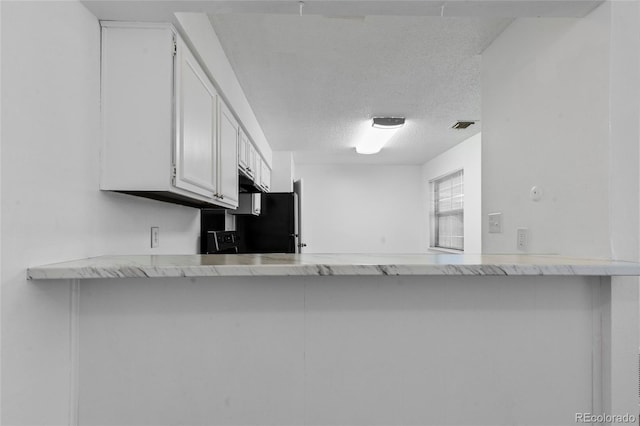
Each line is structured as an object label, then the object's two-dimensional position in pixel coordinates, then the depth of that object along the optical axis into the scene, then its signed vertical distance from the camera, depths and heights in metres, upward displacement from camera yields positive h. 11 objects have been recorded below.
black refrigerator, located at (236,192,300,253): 4.38 -0.13
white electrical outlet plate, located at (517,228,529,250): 1.80 -0.11
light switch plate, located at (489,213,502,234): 2.06 -0.04
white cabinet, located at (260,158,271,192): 4.04 +0.45
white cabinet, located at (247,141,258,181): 3.15 +0.47
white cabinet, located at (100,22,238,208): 1.39 +0.39
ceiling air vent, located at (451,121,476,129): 3.92 +0.96
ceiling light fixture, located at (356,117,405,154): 3.80 +0.91
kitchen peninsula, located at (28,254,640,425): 1.21 -0.42
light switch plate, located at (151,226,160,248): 1.86 -0.11
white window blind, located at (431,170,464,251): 5.40 +0.06
